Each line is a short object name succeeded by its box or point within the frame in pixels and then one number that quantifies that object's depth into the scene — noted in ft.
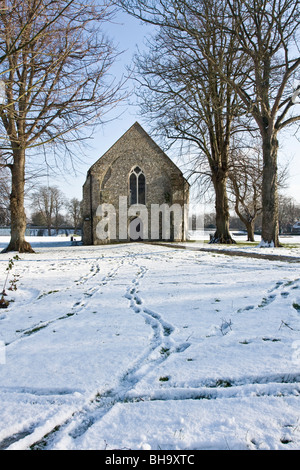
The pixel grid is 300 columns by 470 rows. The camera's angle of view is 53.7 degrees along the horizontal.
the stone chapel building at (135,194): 76.13
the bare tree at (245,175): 56.95
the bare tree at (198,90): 34.47
